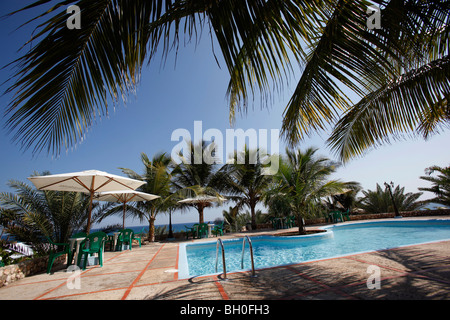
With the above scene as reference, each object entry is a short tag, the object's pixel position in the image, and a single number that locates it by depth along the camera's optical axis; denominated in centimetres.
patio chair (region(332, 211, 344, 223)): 1456
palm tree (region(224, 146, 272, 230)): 1541
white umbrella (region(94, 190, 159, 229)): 948
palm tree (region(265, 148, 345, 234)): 925
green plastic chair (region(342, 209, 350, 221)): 1602
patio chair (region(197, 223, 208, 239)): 1177
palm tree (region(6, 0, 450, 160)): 97
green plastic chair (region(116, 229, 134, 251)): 826
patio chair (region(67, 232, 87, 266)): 512
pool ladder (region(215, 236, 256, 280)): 331
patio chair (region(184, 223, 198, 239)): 1154
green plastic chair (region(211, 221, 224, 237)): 1220
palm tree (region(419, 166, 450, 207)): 1387
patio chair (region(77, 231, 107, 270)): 491
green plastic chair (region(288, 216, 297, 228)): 1379
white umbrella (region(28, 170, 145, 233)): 565
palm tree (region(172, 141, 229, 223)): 1513
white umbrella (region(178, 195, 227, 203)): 1189
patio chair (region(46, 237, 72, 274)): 468
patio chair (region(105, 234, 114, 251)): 838
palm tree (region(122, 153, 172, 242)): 1176
